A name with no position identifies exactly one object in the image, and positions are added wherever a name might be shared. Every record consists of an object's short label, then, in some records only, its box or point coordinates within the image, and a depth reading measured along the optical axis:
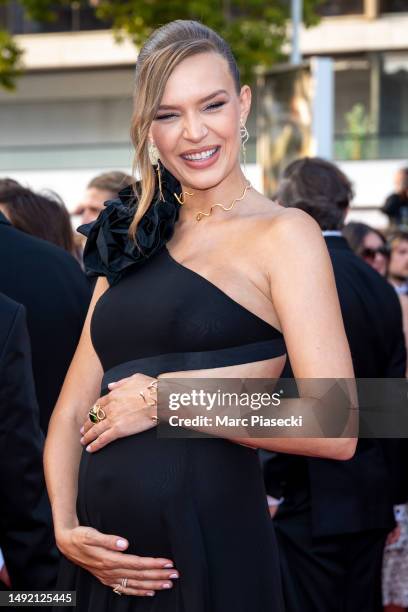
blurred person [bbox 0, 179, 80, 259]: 5.53
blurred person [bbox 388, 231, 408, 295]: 7.84
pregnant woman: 2.76
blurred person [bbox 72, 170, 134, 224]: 7.12
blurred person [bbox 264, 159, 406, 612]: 4.85
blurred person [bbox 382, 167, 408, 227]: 11.89
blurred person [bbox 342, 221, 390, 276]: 7.03
